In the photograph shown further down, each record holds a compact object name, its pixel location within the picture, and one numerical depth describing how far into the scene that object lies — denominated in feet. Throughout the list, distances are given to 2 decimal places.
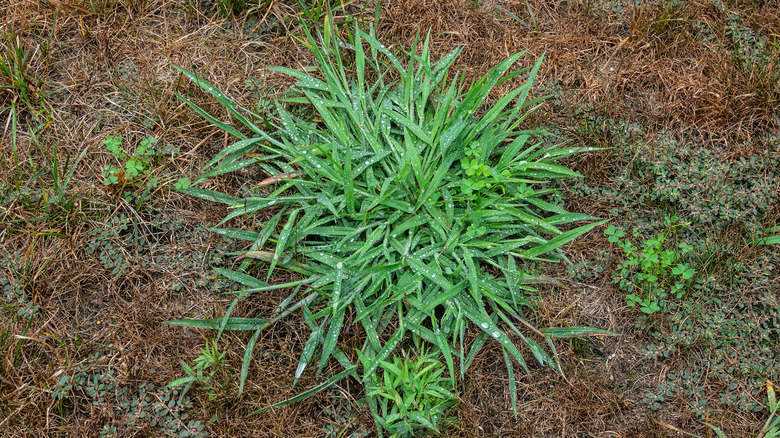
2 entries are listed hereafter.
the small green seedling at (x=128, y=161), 7.30
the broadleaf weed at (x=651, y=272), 7.04
